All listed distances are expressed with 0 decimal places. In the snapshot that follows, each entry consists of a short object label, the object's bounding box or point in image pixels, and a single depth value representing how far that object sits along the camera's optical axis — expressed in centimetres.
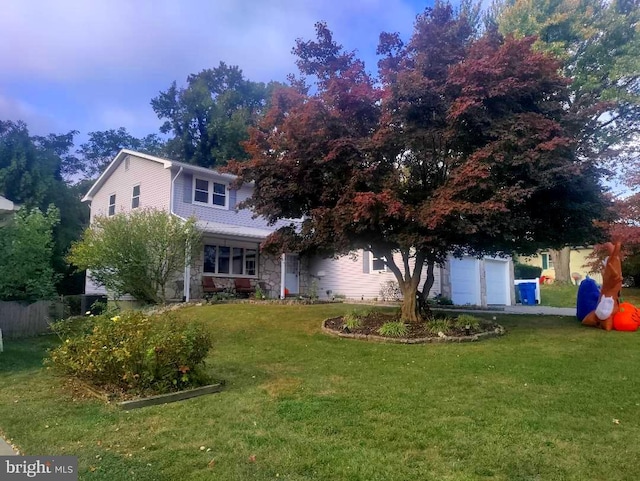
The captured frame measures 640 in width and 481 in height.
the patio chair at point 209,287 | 1854
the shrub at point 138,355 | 614
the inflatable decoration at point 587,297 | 1219
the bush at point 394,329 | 1027
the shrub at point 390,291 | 1831
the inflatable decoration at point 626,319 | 1091
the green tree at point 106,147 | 3816
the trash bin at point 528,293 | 2181
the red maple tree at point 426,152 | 902
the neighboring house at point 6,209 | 1020
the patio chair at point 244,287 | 1956
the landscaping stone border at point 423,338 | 988
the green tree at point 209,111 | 3541
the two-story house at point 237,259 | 1883
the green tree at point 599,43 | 2041
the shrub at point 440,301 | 1731
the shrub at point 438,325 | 1040
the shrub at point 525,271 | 2805
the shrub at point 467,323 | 1066
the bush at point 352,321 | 1111
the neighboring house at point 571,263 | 3192
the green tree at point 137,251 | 1544
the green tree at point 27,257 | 1139
